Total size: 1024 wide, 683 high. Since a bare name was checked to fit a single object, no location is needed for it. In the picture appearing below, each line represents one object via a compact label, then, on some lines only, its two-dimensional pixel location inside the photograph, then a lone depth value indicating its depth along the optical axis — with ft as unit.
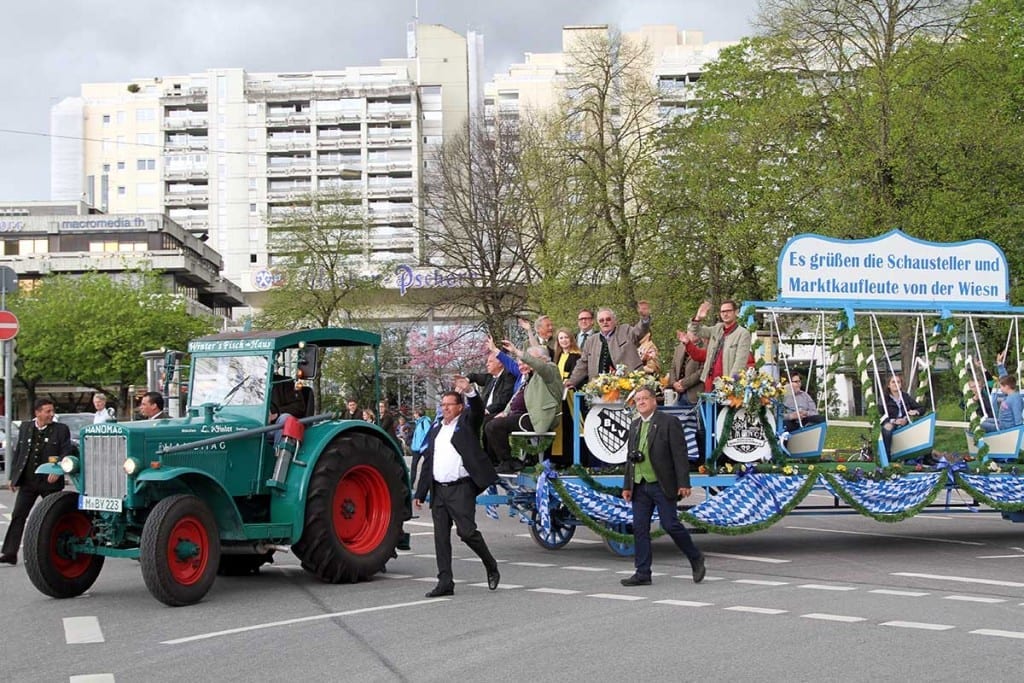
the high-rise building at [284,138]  378.32
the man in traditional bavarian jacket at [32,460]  48.83
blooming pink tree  203.62
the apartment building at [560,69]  361.51
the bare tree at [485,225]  152.87
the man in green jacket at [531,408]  45.34
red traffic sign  90.02
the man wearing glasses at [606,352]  49.24
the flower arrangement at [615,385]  45.96
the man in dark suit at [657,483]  39.65
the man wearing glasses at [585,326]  50.29
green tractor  37.27
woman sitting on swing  50.55
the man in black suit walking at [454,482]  37.91
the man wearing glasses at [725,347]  48.14
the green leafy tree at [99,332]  224.33
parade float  46.06
